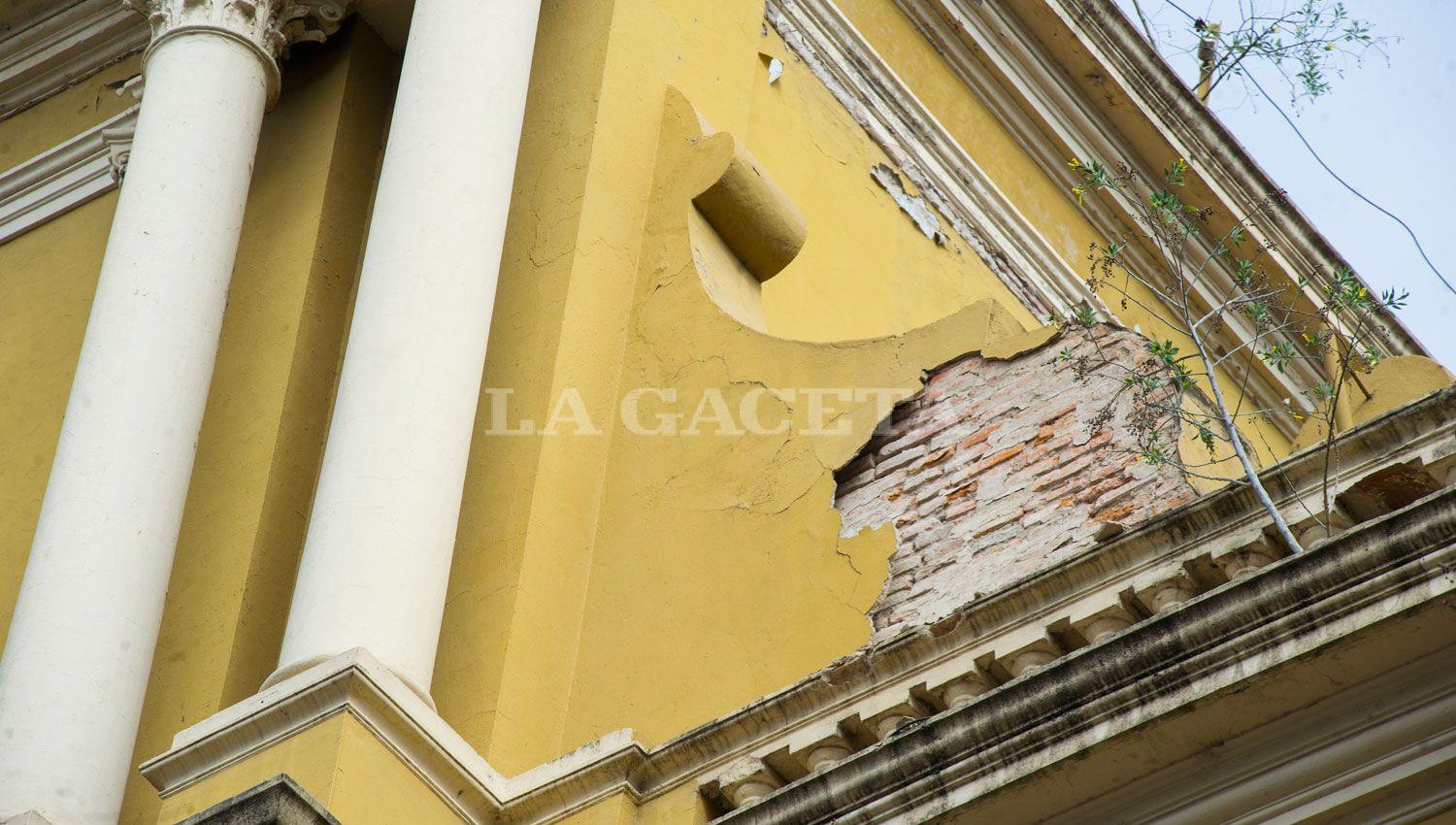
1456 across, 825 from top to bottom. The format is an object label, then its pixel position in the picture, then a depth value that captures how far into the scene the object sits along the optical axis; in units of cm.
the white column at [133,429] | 1213
